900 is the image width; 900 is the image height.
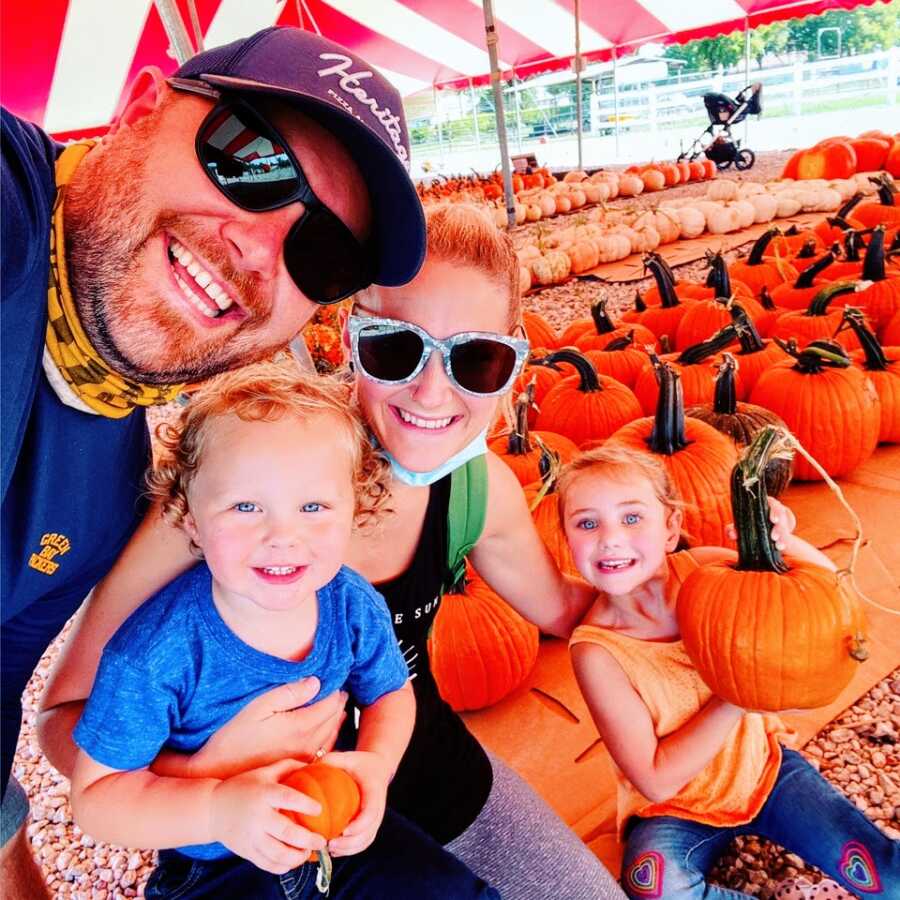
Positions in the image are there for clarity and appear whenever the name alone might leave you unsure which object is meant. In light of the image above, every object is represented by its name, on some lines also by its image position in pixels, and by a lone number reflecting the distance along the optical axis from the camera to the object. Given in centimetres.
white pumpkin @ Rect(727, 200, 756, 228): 618
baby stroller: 1076
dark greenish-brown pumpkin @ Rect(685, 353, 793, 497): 209
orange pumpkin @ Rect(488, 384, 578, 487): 204
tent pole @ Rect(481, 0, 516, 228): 493
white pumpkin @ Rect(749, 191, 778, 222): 634
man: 91
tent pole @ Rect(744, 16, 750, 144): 916
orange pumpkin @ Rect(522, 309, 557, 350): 339
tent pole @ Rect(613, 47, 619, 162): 1192
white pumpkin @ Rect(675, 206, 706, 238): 608
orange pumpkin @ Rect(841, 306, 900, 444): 245
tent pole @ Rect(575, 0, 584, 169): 725
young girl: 120
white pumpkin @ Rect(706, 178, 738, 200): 673
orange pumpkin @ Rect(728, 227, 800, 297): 359
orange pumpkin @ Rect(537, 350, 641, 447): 239
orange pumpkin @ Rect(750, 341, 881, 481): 235
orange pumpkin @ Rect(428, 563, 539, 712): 172
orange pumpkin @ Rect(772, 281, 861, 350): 270
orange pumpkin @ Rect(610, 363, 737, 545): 189
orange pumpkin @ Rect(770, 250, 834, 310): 324
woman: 98
